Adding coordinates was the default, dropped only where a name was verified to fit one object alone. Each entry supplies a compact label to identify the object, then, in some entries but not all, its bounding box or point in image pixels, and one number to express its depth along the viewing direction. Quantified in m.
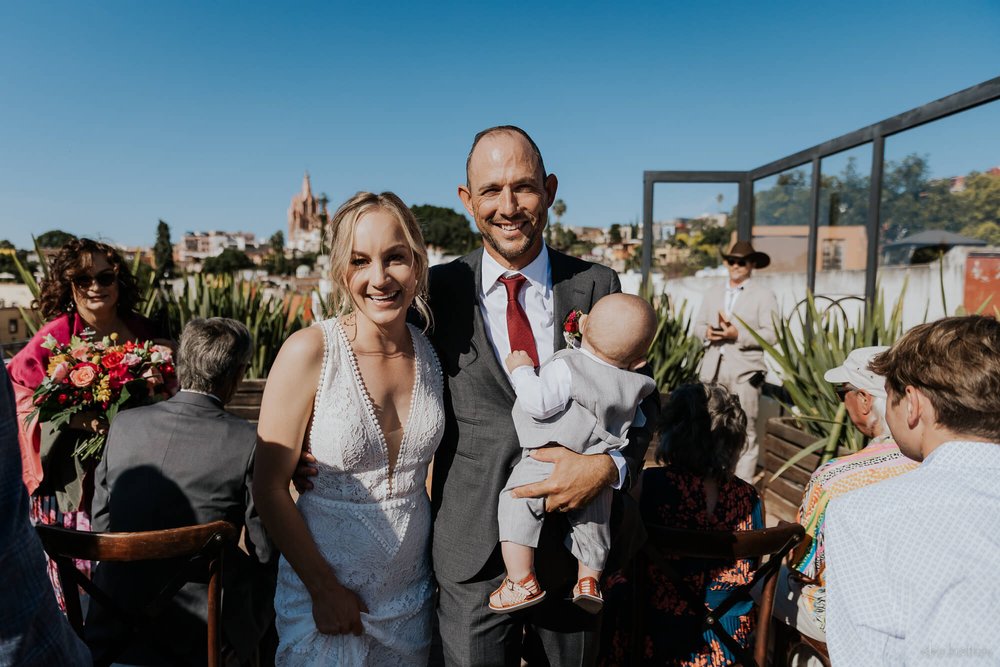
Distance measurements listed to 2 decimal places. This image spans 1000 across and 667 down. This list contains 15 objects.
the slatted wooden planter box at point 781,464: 3.78
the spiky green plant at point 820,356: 3.96
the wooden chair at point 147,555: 1.70
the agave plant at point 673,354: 5.82
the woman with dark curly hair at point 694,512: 2.04
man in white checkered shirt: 0.99
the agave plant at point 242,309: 5.67
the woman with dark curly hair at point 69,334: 2.54
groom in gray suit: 1.75
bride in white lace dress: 1.66
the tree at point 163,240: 88.19
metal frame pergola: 3.98
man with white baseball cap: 2.05
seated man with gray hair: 1.97
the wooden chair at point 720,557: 1.81
